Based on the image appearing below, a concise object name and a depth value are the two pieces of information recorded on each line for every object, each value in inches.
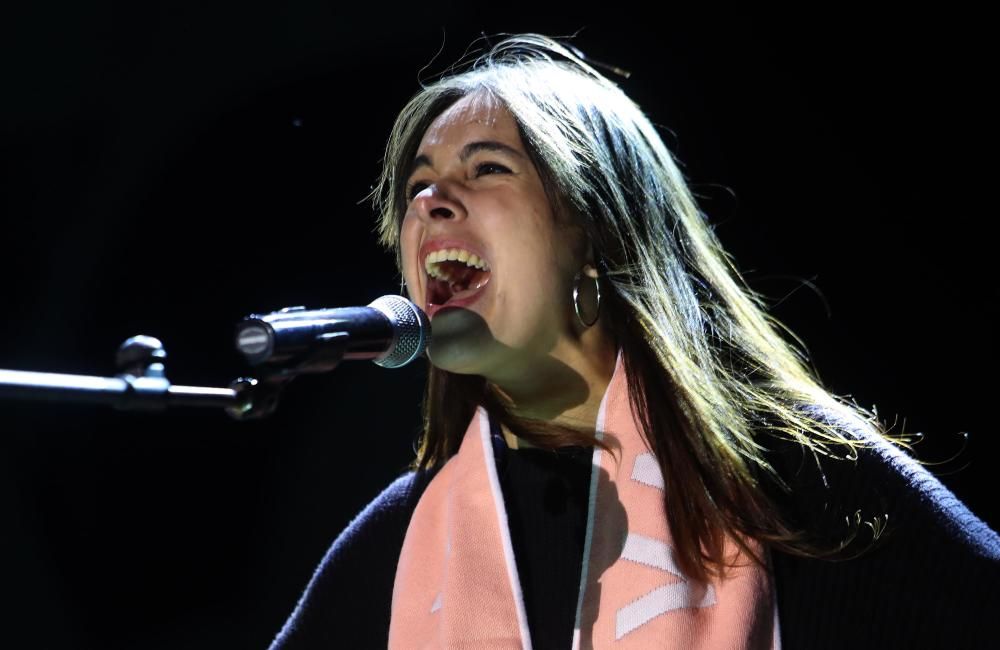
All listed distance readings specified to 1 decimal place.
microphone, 141.1
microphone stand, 137.7
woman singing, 152.7
